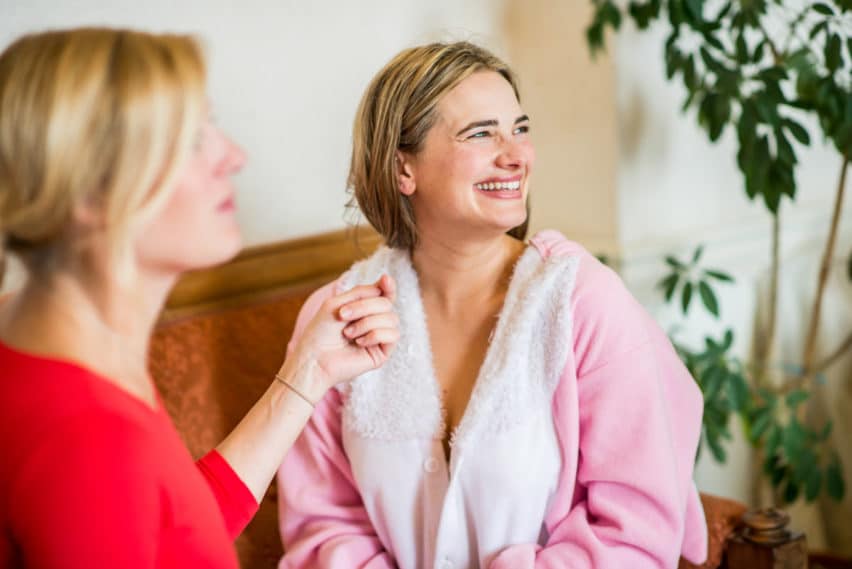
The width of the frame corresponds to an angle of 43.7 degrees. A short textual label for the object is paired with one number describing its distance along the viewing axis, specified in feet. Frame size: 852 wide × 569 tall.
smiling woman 5.59
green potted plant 7.70
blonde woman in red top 3.03
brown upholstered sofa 6.54
